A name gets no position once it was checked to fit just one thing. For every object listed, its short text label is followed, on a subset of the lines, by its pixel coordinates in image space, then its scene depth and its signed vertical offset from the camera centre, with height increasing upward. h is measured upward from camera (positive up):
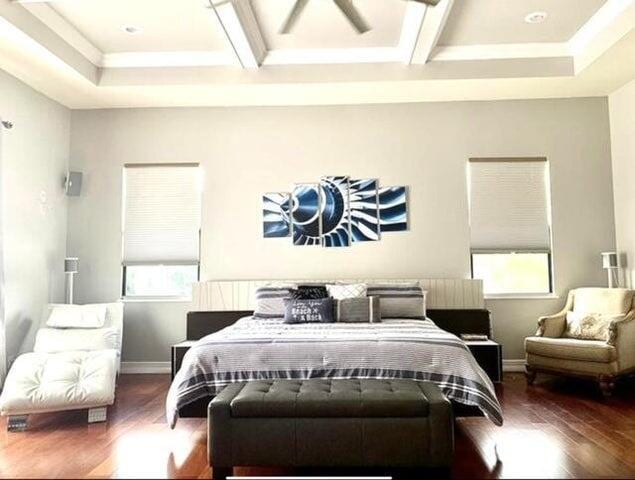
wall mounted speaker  5.68 +0.97
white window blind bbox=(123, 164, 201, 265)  5.73 +0.64
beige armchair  4.43 -0.70
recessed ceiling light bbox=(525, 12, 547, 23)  4.39 +2.18
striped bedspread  3.27 -0.61
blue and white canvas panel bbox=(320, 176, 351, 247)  5.65 +0.65
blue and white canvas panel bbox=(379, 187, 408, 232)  5.63 +0.66
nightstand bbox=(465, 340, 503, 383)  4.82 -0.84
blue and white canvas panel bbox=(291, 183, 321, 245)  5.66 +0.61
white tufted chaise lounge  3.57 -0.81
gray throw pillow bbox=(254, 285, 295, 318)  4.91 -0.31
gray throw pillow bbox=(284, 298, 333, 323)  4.51 -0.37
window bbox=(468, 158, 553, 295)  5.61 +0.47
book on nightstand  5.02 -0.69
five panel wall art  5.64 +0.63
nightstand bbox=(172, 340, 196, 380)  4.84 -0.81
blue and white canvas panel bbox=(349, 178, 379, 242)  5.64 +0.65
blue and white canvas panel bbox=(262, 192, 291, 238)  5.68 +0.61
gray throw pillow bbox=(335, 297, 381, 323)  4.59 -0.37
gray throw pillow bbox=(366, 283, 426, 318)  4.88 -0.30
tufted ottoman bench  2.63 -0.85
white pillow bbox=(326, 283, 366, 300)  4.91 -0.21
